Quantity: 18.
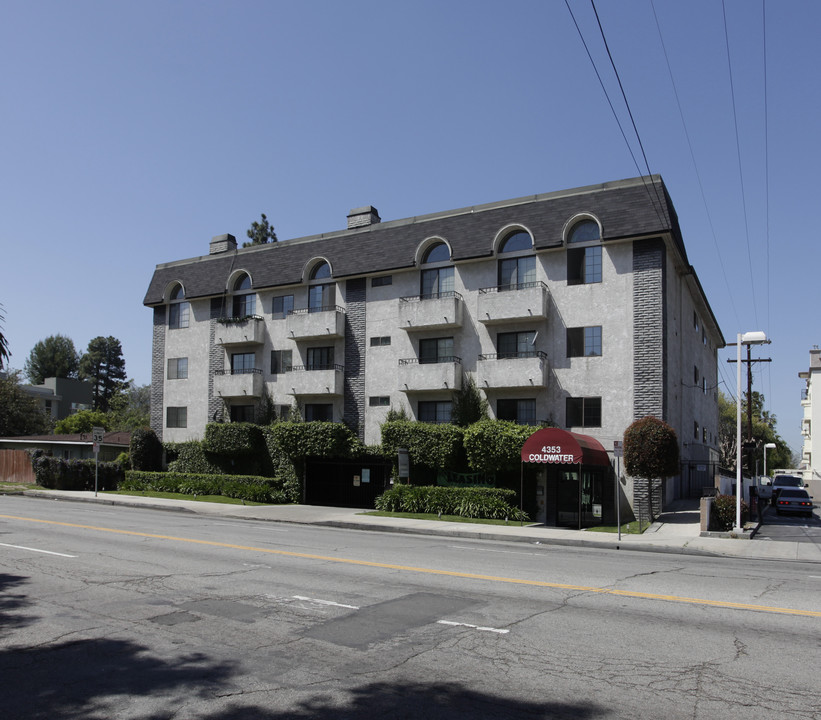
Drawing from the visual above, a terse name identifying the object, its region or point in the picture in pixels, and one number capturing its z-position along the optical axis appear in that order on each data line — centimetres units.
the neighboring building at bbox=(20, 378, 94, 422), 8688
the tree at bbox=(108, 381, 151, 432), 7356
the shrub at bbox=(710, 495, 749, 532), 2252
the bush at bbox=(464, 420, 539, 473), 2708
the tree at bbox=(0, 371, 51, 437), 6169
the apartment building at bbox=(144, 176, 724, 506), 2784
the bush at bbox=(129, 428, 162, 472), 3850
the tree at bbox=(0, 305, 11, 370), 1030
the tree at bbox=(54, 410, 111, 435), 7250
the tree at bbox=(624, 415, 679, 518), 2405
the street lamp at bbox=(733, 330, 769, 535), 2131
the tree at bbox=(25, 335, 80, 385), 10269
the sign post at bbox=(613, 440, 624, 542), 2057
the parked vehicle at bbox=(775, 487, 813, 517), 3288
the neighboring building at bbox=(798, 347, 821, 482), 6228
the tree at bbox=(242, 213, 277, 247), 6356
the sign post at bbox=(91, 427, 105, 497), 3353
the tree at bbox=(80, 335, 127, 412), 10331
